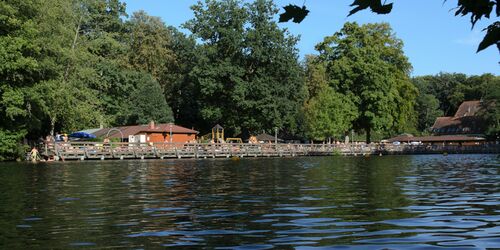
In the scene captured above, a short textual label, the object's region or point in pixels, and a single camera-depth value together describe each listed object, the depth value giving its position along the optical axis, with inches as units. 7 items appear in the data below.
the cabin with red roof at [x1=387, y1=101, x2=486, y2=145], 3740.2
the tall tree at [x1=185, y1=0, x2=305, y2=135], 2760.8
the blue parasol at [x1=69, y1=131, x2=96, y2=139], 2298.2
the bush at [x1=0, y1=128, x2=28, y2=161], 1734.7
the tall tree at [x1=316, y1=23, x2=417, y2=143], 2871.6
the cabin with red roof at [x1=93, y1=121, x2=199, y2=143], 2669.8
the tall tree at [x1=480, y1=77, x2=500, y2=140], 3312.0
